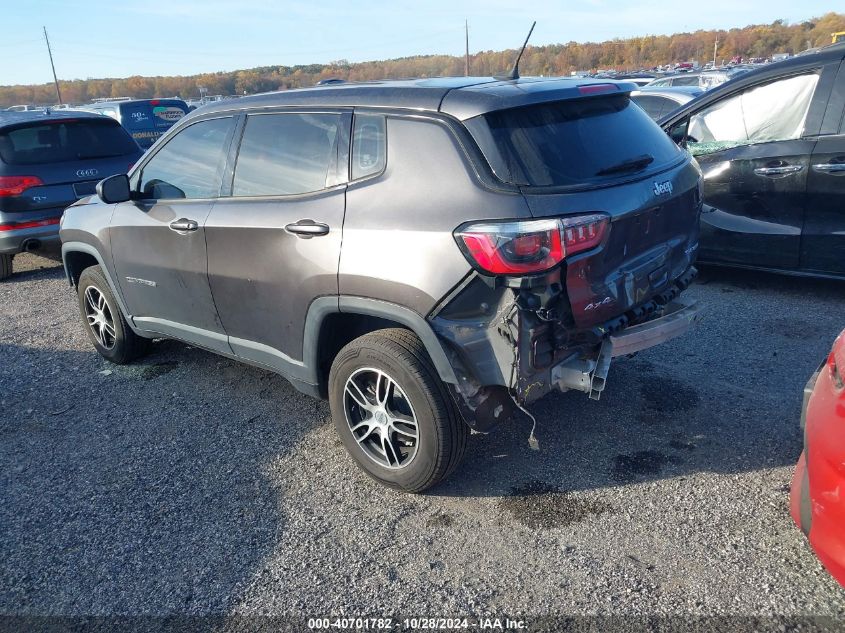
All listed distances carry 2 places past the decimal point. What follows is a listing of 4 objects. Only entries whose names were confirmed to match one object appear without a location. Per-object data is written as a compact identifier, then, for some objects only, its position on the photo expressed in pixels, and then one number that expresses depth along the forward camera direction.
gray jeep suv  2.74
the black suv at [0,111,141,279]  7.39
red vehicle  2.11
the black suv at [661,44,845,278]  5.07
